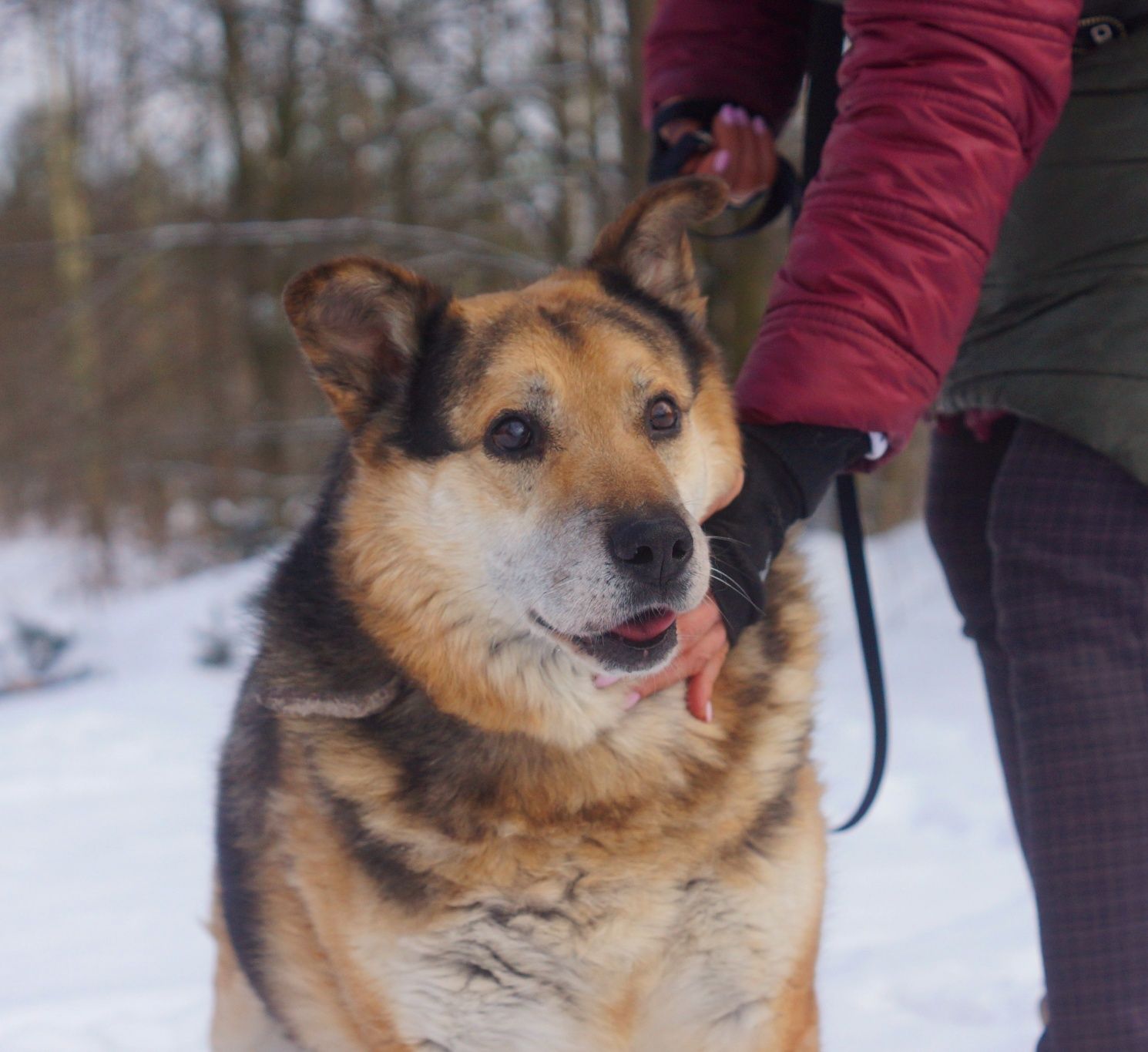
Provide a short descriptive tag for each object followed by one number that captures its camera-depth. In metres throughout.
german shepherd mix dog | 1.20
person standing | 1.15
